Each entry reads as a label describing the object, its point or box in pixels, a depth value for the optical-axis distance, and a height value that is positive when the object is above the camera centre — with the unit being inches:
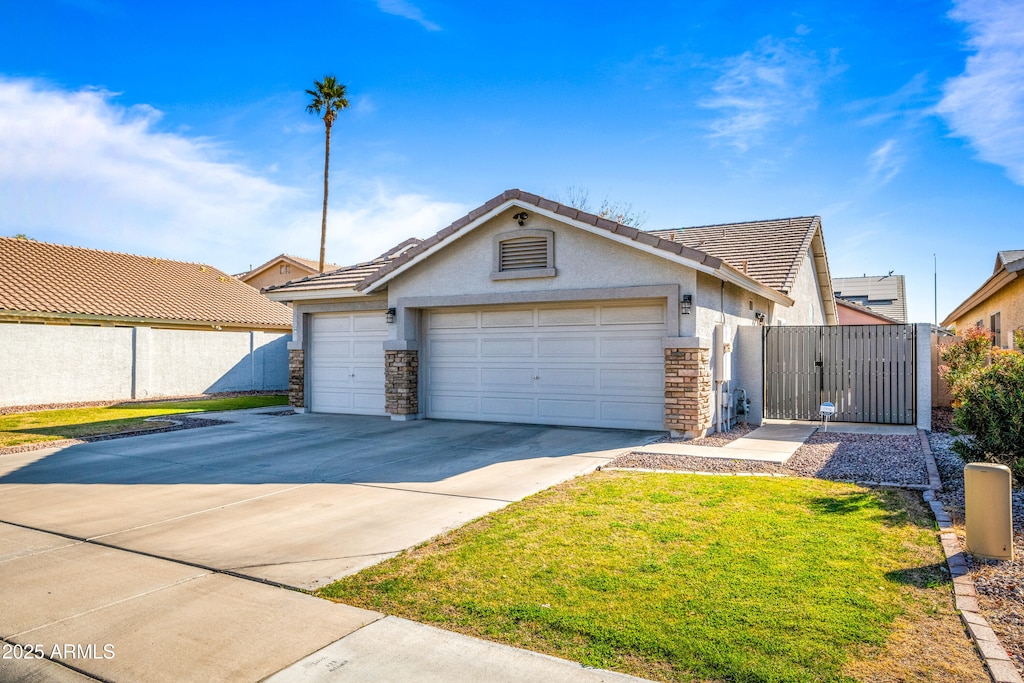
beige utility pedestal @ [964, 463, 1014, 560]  194.1 -46.3
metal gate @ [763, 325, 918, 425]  503.8 -9.4
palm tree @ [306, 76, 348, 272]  1210.6 +488.5
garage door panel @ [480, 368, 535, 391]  511.8 -15.4
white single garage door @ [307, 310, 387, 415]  599.2 -3.9
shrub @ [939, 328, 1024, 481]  249.0 -20.6
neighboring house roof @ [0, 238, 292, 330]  761.0 +93.5
